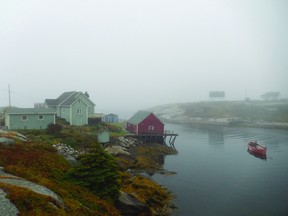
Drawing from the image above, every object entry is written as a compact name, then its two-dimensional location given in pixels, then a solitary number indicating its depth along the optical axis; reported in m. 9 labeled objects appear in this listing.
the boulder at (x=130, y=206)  19.20
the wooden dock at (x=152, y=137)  57.31
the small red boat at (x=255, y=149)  48.34
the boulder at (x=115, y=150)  39.58
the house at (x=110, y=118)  75.54
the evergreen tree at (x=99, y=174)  18.52
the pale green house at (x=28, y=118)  43.56
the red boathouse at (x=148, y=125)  58.50
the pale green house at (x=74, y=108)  53.41
